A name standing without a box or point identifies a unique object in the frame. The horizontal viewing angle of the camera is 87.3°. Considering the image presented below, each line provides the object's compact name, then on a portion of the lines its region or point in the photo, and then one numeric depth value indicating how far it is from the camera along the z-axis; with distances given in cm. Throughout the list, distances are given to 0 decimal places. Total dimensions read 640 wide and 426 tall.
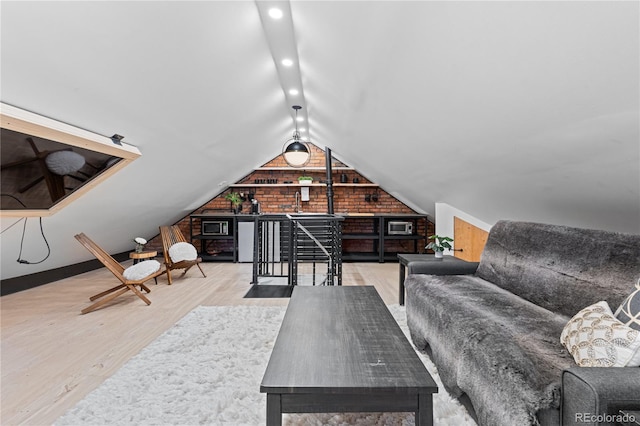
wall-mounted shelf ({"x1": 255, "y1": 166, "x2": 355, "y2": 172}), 714
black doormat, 409
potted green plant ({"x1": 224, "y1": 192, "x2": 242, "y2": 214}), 691
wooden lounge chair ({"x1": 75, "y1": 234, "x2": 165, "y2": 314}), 347
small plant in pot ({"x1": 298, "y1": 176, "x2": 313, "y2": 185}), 699
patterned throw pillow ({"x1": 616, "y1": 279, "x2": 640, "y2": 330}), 125
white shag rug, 166
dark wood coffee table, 117
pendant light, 418
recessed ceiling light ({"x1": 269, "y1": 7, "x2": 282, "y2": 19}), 228
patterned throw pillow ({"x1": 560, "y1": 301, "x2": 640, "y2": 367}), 116
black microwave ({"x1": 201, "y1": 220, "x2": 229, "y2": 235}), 660
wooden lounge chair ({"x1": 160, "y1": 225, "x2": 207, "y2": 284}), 476
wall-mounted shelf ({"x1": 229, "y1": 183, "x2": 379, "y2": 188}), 700
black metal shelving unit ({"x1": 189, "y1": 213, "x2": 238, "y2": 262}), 651
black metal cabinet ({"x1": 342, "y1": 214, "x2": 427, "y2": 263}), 643
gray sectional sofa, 106
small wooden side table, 443
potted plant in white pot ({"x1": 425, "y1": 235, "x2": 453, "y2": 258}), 348
